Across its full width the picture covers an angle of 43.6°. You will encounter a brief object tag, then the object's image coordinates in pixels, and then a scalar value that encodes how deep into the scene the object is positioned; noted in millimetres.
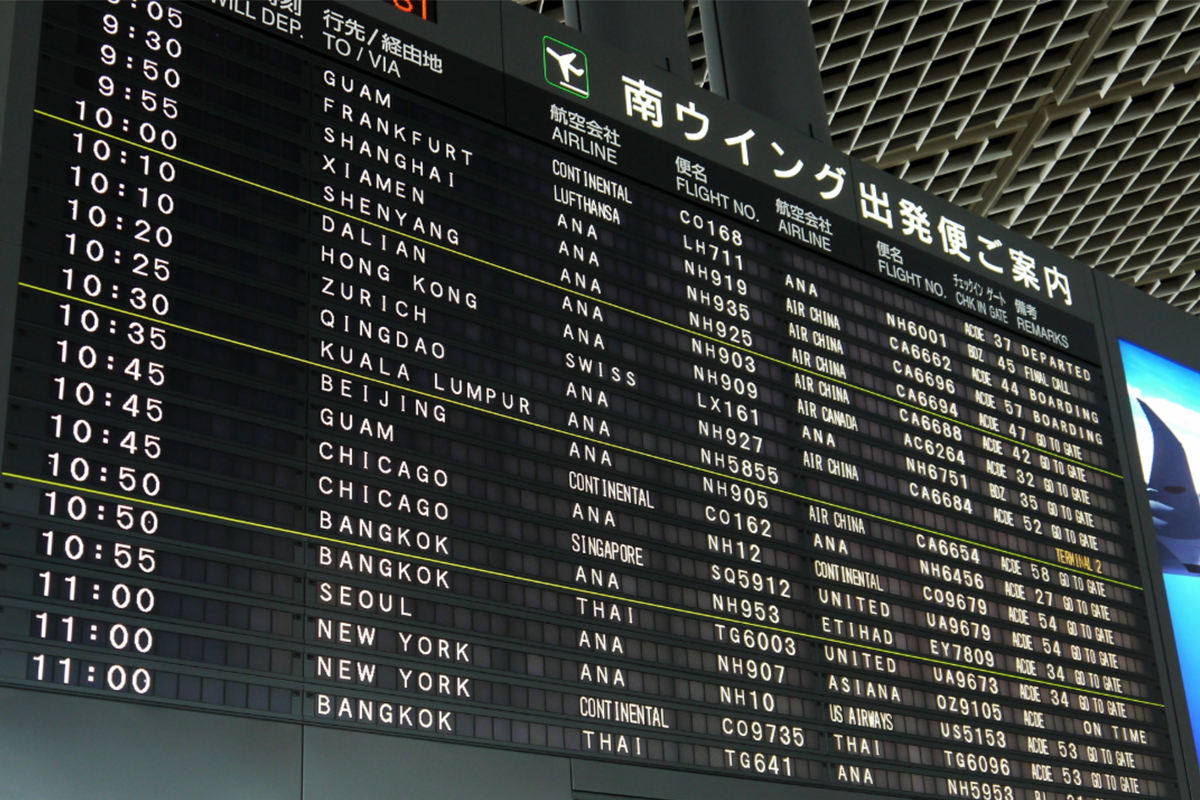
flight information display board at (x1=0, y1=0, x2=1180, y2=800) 5418
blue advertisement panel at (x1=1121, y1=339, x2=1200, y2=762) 9789
